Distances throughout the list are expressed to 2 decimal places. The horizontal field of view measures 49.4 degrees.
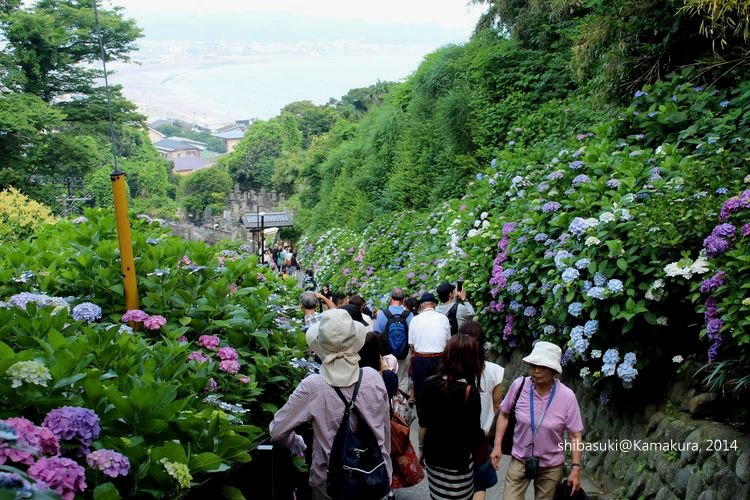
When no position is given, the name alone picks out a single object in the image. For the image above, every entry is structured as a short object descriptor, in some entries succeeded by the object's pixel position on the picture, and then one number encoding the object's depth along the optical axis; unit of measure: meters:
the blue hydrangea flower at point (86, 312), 4.52
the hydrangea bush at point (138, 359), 2.95
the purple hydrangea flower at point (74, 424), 2.85
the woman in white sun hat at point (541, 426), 4.59
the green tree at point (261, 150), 76.62
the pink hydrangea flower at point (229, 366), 4.45
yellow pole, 4.73
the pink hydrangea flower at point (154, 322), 4.64
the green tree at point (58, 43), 27.92
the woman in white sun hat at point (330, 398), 3.88
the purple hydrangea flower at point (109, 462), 2.85
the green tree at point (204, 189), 76.12
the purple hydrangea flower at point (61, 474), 2.55
